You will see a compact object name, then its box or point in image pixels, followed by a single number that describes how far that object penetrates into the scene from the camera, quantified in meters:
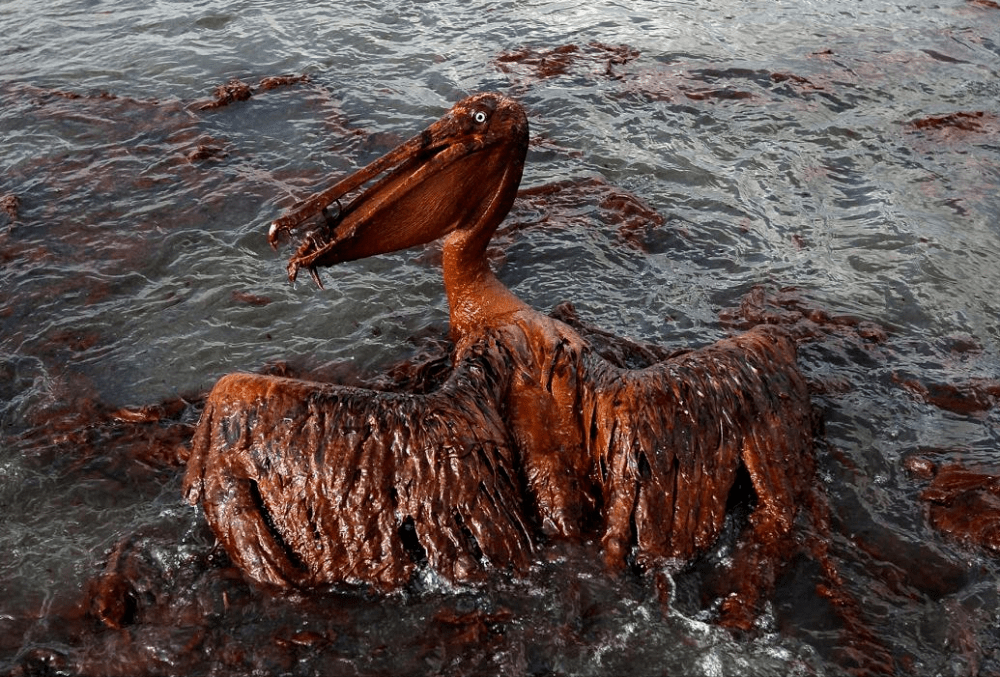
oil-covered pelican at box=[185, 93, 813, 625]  4.24
